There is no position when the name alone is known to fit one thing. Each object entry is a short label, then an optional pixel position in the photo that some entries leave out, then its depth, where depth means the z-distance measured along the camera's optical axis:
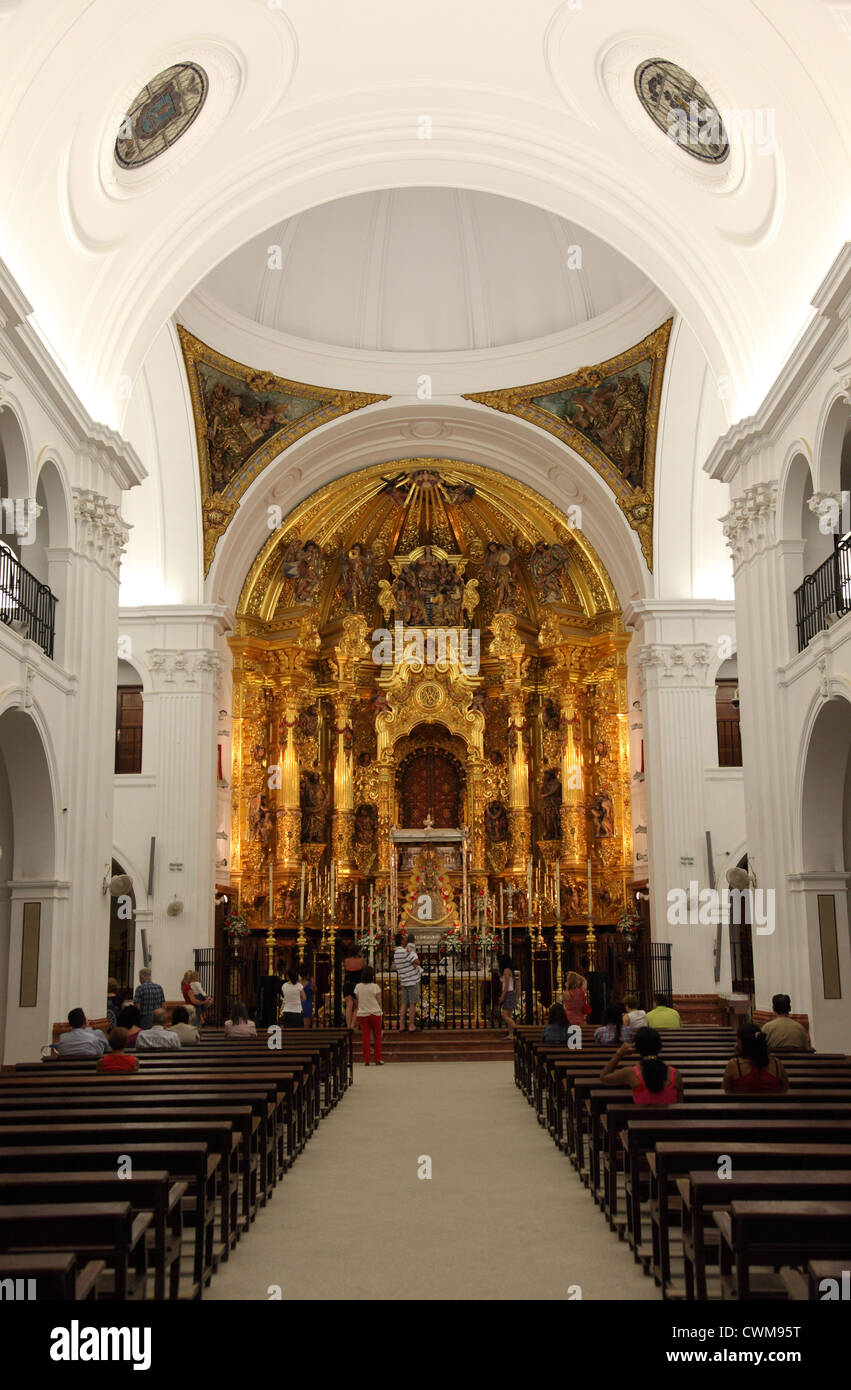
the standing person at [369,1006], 15.70
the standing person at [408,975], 18.89
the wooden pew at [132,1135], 6.05
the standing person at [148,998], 14.77
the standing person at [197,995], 16.08
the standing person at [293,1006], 16.56
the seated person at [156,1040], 11.31
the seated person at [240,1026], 14.24
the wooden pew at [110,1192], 4.85
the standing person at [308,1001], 19.54
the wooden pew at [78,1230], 4.30
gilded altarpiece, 24.64
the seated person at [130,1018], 10.66
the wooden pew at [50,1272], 3.69
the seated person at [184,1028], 12.59
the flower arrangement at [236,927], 21.95
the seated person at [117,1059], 8.90
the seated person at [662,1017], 12.03
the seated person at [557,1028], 12.77
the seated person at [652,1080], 7.26
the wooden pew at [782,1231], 4.28
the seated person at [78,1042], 10.68
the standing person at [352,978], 18.42
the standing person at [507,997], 19.26
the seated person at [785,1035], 10.43
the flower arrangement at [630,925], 21.71
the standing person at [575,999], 14.88
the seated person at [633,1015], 12.01
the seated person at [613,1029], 11.77
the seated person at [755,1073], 7.50
